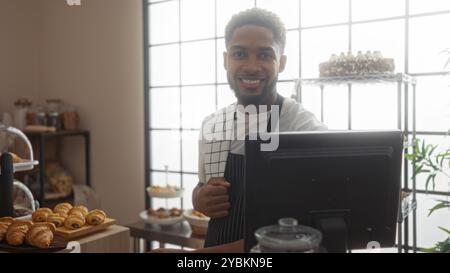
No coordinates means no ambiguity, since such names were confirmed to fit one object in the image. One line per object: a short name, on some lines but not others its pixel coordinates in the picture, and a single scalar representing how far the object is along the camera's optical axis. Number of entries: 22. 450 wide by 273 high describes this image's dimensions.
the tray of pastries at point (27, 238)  1.38
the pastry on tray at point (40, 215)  1.63
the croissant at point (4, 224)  1.43
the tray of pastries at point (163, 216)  2.70
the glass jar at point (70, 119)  3.54
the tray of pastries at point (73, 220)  1.62
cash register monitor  0.83
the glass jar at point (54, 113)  3.49
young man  1.34
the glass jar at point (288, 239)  0.67
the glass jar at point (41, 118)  3.43
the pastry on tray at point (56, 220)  1.65
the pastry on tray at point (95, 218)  1.71
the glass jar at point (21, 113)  3.48
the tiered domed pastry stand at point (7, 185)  1.57
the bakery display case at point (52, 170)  3.29
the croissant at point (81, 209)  1.75
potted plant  1.94
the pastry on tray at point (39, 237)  1.38
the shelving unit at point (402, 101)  2.07
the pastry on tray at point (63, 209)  1.73
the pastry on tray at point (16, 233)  1.40
